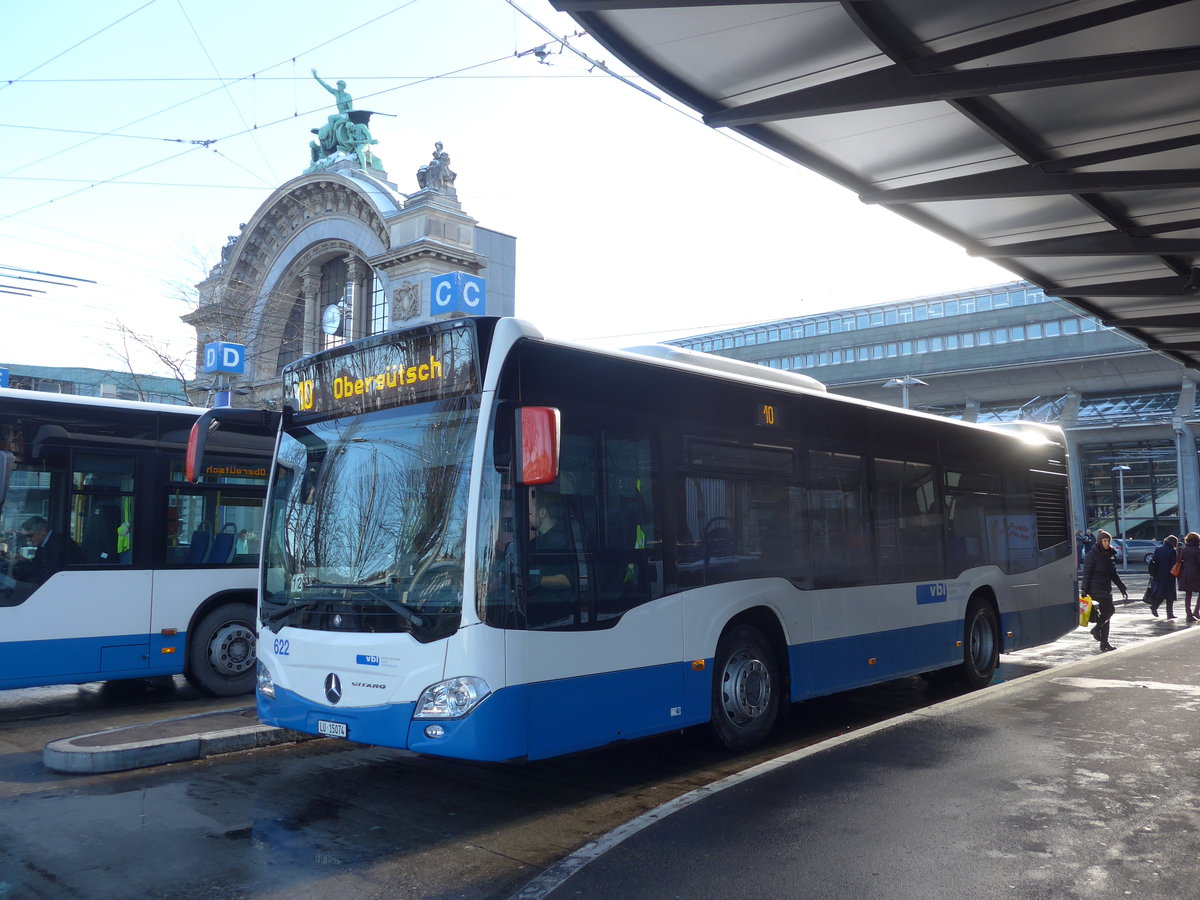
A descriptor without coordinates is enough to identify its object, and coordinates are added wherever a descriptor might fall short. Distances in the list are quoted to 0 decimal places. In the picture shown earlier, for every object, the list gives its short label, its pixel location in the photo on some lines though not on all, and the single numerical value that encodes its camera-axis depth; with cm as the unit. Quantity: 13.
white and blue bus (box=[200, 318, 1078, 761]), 604
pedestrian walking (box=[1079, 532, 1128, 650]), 1516
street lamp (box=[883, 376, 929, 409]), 4577
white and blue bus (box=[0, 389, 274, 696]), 941
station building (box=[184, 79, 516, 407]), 3416
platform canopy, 682
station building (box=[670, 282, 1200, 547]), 4653
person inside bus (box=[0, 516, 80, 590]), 933
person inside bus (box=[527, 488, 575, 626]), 618
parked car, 4622
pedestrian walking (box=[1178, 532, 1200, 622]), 1922
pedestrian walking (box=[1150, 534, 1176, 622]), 2006
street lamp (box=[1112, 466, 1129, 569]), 4633
